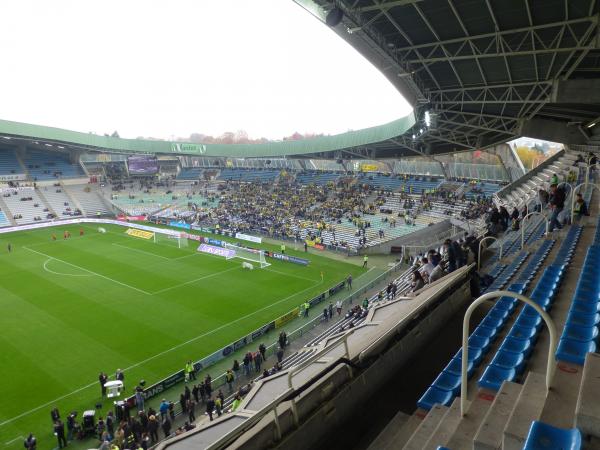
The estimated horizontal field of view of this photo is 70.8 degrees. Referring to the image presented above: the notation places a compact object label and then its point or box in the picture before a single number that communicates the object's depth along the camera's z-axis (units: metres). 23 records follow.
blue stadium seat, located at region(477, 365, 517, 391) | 5.60
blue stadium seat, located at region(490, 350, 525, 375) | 6.06
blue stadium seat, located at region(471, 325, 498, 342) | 7.77
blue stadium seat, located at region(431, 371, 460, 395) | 6.09
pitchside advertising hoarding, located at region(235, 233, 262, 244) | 45.03
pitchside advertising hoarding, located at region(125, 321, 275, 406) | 17.18
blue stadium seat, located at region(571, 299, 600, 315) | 6.86
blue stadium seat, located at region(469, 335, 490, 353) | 7.33
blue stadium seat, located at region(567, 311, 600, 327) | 6.14
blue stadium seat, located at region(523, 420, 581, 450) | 3.45
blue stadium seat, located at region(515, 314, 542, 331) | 7.26
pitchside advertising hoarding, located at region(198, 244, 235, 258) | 37.84
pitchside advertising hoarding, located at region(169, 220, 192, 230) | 54.17
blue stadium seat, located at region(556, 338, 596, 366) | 5.08
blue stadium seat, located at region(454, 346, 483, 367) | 6.83
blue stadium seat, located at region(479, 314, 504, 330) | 8.18
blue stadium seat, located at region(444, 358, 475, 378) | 6.55
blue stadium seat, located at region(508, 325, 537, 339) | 6.89
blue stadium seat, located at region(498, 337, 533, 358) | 6.38
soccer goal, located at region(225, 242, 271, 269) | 36.75
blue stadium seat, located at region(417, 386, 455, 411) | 5.94
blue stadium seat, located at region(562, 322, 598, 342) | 5.56
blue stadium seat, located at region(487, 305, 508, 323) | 8.52
